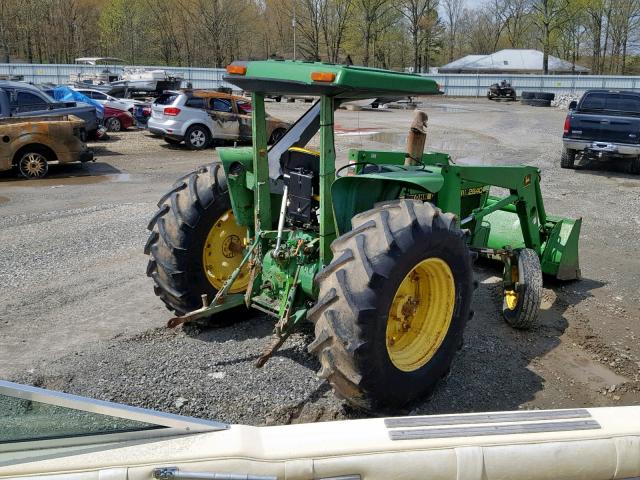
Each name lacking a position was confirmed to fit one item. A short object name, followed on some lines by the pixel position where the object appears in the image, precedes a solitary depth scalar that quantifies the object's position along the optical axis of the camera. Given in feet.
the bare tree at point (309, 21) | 198.49
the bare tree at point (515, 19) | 243.81
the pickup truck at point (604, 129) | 48.11
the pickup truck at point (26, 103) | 50.16
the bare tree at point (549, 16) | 200.54
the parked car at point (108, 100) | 71.51
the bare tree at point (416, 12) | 214.90
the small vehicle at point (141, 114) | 70.87
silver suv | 59.26
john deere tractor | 12.24
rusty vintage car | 43.42
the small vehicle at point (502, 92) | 139.54
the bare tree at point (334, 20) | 201.16
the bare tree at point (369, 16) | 200.75
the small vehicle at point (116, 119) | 71.00
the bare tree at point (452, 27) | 262.88
